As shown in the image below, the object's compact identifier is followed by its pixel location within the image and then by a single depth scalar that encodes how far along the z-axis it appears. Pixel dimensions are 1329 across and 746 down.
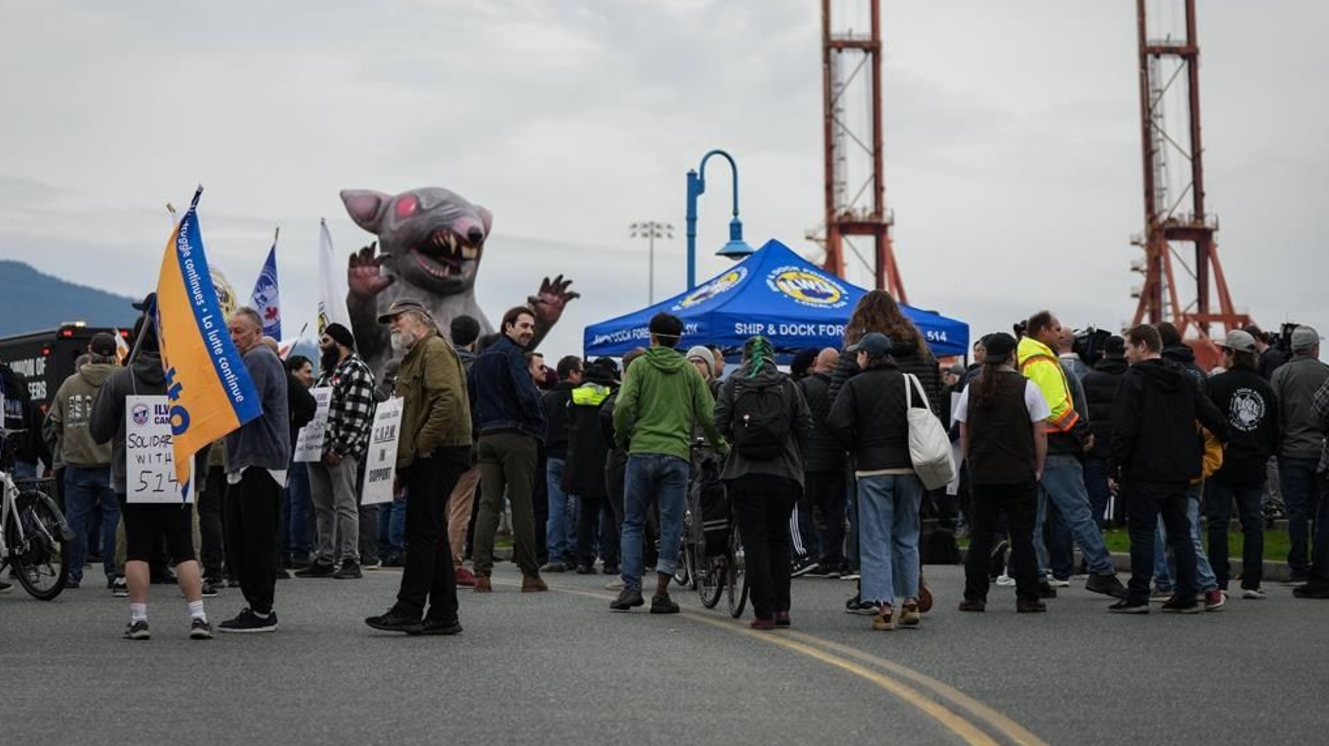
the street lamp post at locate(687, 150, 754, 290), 31.06
